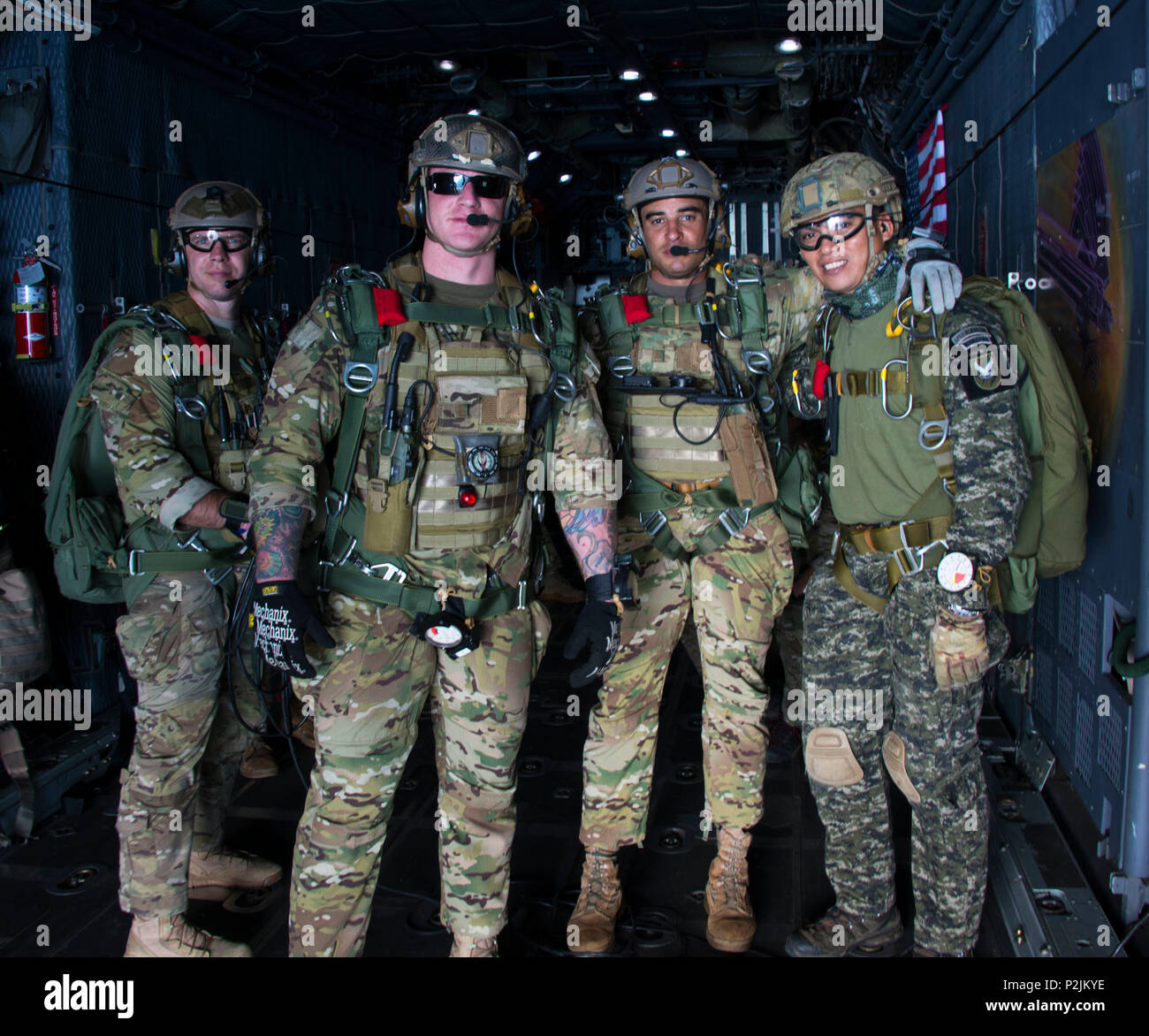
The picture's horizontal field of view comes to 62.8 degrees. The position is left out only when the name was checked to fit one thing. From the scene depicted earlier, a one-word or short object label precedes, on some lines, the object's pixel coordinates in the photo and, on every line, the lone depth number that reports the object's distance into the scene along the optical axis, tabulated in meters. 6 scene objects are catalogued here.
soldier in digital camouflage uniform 2.45
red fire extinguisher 4.30
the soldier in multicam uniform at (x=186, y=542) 2.88
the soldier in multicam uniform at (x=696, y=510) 3.10
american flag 5.59
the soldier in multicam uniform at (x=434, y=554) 2.46
